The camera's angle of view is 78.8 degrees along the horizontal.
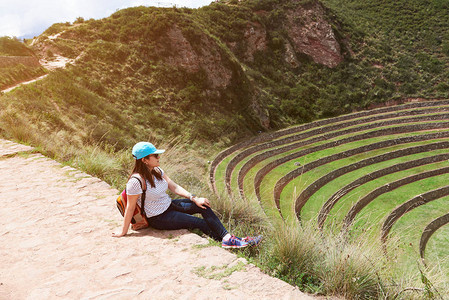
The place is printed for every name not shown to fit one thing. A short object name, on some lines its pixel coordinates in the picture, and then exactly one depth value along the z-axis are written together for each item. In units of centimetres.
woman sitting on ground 365
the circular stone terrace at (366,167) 1612
